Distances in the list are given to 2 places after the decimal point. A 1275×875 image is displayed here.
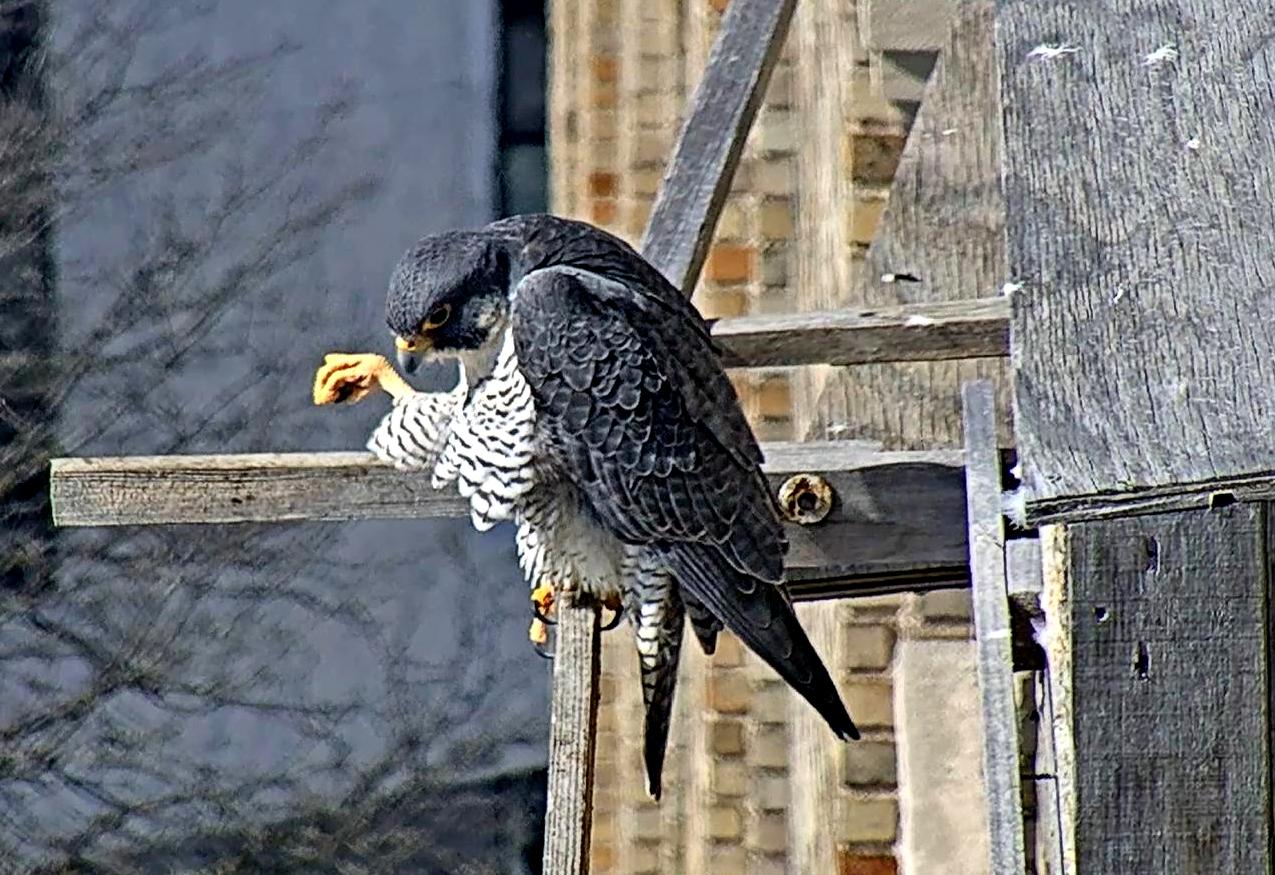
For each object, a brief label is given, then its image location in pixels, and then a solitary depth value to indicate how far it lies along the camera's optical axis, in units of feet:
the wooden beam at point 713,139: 42.73
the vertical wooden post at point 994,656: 40.51
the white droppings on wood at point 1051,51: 40.74
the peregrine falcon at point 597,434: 42.06
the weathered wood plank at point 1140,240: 40.31
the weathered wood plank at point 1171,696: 40.34
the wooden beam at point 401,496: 41.73
